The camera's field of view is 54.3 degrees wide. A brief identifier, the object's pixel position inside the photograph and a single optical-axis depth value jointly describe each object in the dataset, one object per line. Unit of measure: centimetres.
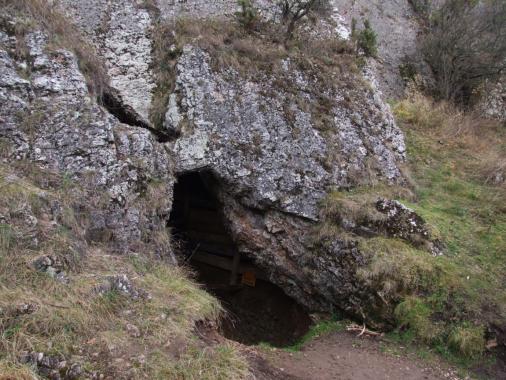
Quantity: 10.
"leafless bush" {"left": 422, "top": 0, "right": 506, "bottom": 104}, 1417
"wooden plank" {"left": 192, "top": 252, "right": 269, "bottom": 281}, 1031
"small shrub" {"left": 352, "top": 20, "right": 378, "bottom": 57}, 1102
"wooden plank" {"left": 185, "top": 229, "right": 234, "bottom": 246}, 1067
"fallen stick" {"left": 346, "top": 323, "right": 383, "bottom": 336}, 723
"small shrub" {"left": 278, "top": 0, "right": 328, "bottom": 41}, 1014
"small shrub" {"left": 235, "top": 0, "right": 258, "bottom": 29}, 991
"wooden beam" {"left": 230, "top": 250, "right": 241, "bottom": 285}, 1038
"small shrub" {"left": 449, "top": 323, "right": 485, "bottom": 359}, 650
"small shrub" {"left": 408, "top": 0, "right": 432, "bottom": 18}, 1622
